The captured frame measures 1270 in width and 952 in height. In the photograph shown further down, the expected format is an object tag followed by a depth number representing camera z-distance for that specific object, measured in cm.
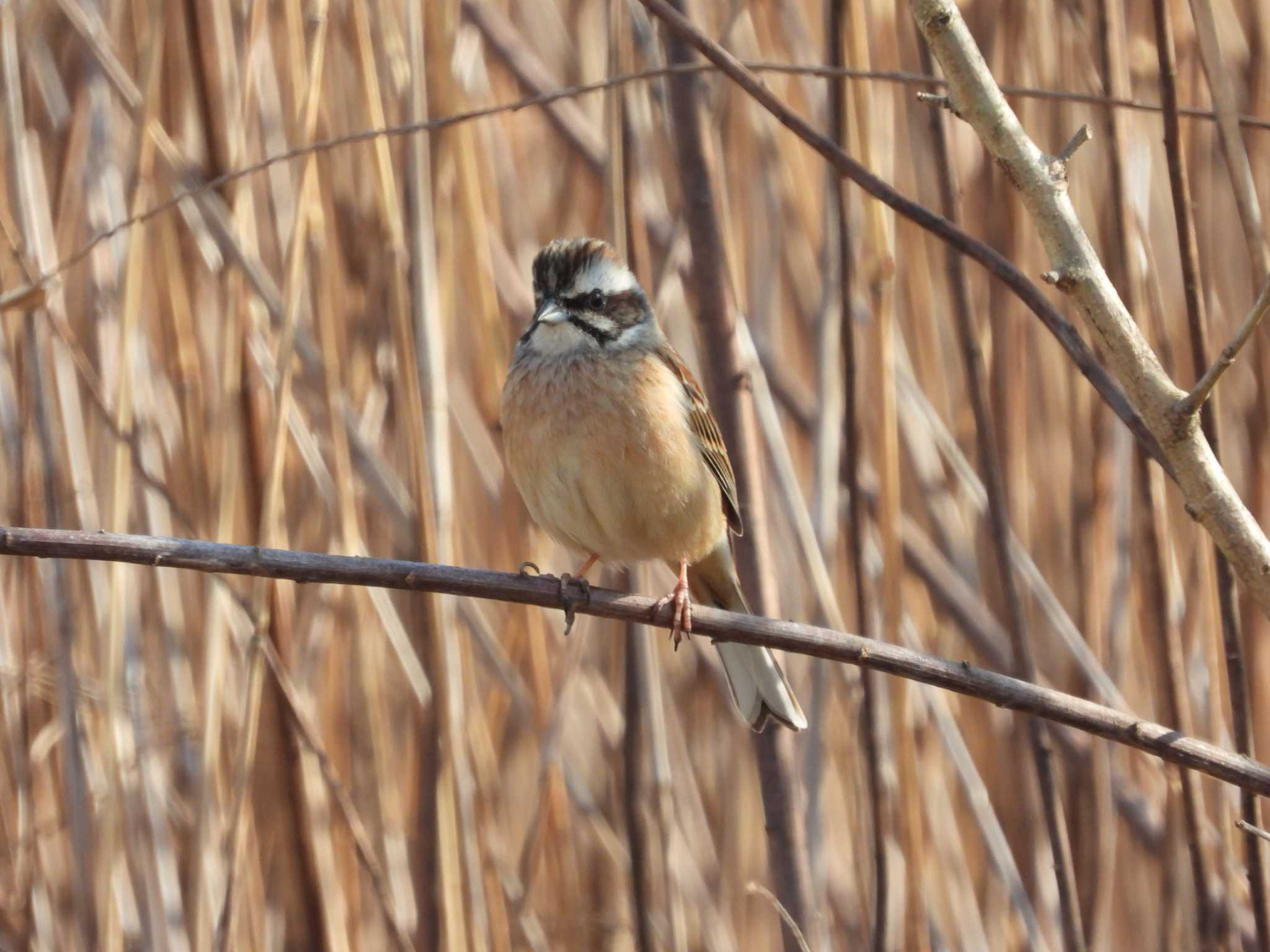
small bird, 606
